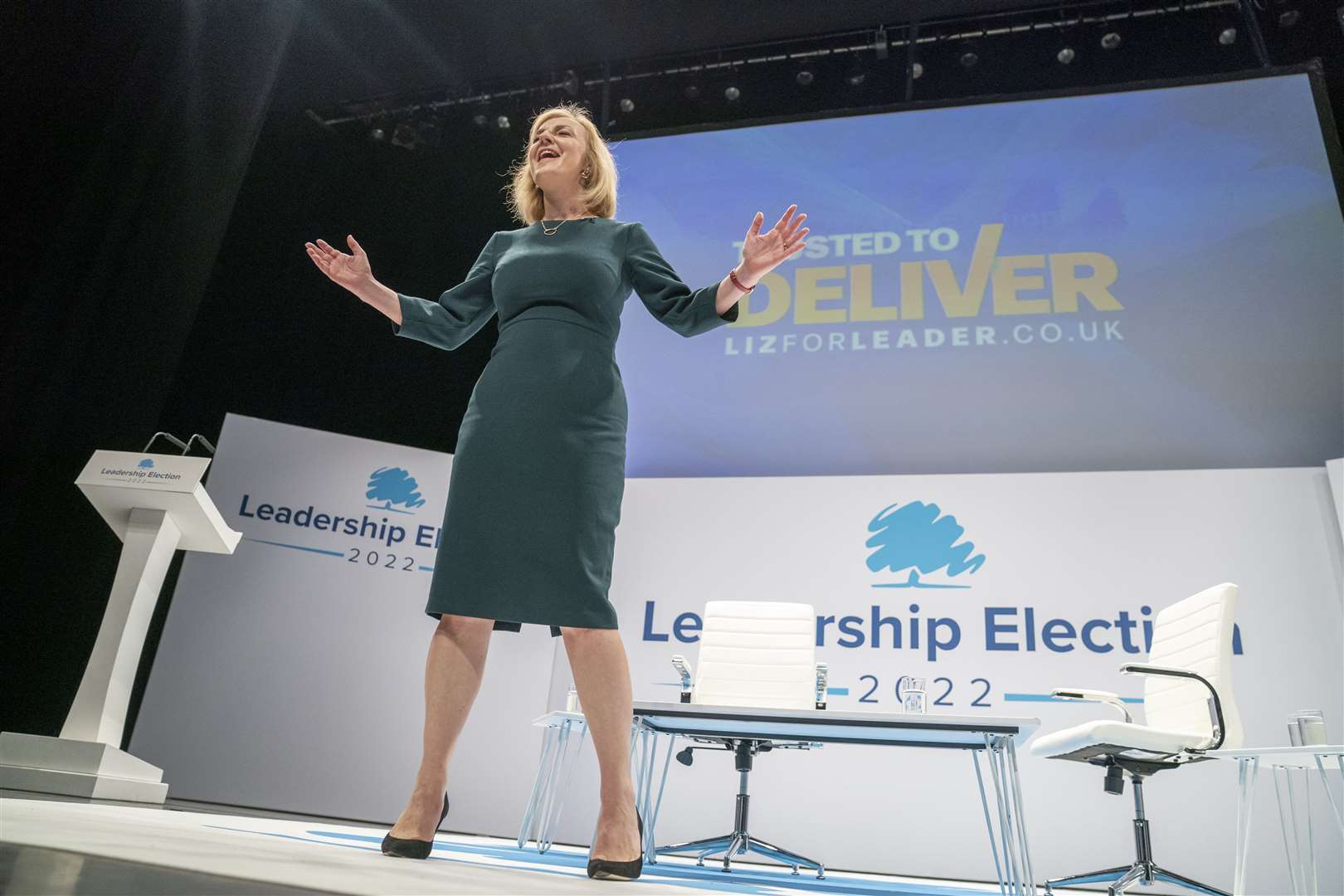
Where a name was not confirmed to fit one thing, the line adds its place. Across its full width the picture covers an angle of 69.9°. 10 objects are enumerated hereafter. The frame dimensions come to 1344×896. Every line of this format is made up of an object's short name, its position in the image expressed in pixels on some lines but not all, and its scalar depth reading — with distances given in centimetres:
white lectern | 329
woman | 154
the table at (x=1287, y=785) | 283
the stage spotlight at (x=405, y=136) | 600
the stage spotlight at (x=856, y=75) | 559
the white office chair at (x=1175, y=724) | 320
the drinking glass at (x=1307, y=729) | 321
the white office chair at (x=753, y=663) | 392
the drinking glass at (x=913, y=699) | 310
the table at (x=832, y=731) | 249
